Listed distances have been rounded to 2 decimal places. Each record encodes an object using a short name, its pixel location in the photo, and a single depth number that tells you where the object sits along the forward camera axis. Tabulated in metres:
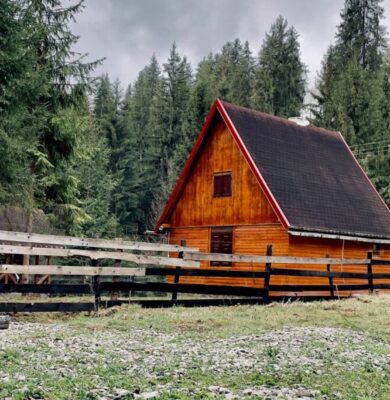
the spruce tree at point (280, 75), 57.31
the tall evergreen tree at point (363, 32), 52.97
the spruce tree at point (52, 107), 18.02
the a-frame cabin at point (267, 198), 22.19
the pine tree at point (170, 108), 60.68
